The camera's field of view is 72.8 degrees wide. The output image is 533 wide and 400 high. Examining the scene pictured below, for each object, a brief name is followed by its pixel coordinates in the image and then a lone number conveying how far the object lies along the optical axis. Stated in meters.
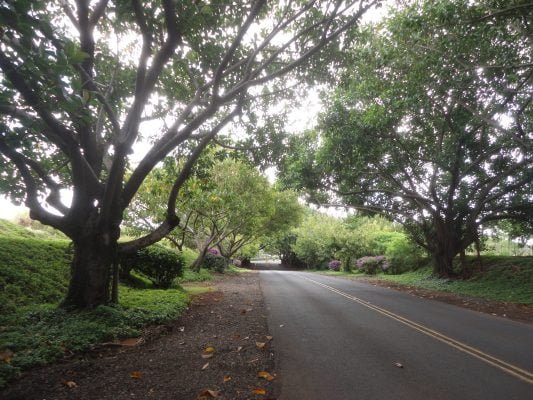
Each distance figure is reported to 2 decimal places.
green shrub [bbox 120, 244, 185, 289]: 12.30
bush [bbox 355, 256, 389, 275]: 29.33
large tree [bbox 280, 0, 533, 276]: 9.62
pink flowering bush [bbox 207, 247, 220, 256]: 30.02
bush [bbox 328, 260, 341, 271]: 38.59
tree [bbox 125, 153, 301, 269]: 19.64
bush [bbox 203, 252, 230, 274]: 28.00
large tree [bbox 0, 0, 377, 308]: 6.42
